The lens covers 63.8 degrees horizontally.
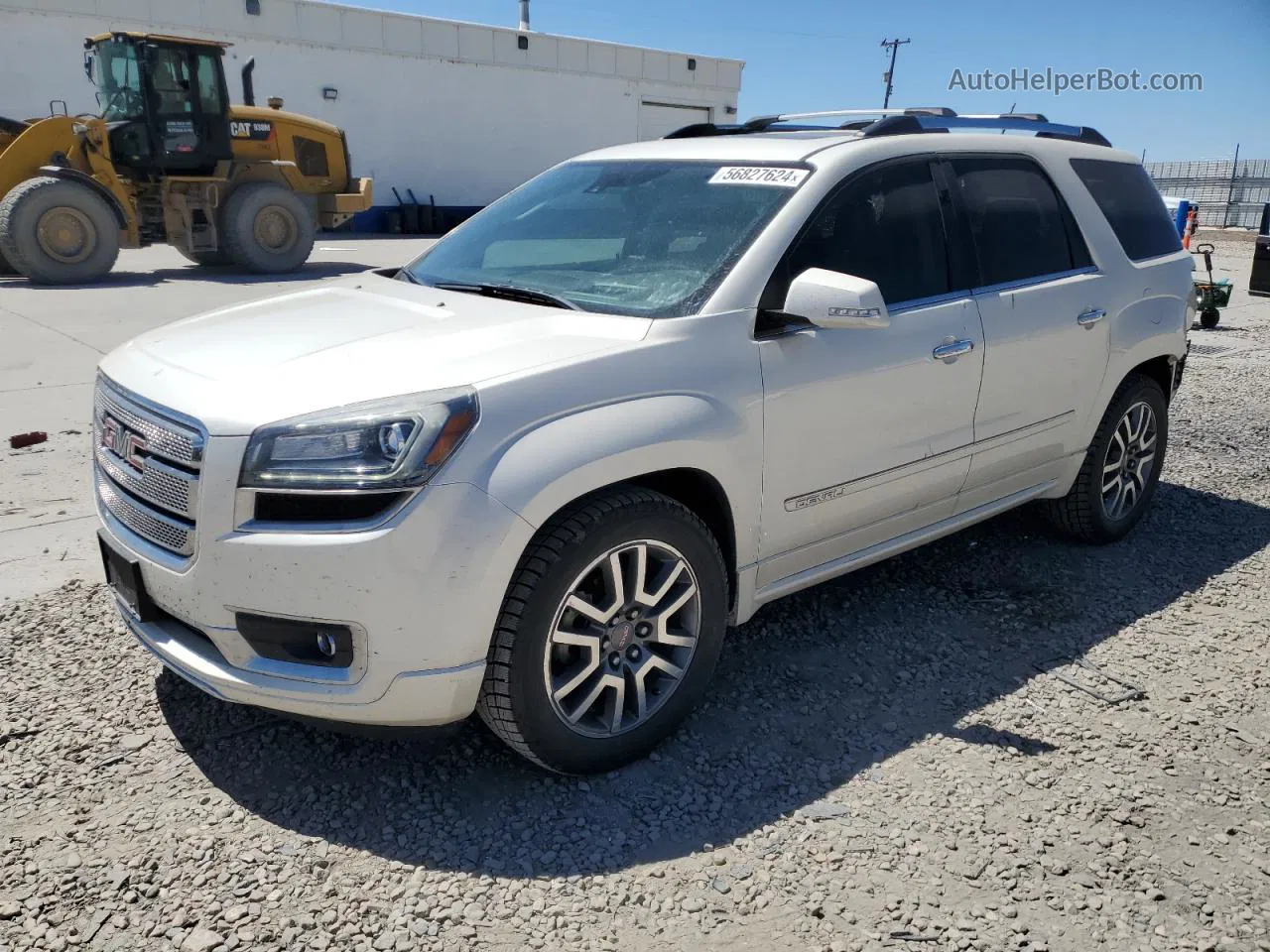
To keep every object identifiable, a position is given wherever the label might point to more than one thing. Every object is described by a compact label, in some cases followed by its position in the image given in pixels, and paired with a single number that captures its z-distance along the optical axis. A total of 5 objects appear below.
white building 23.31
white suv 2.52
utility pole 59.81
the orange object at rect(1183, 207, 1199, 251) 17.95
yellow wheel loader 13.33
